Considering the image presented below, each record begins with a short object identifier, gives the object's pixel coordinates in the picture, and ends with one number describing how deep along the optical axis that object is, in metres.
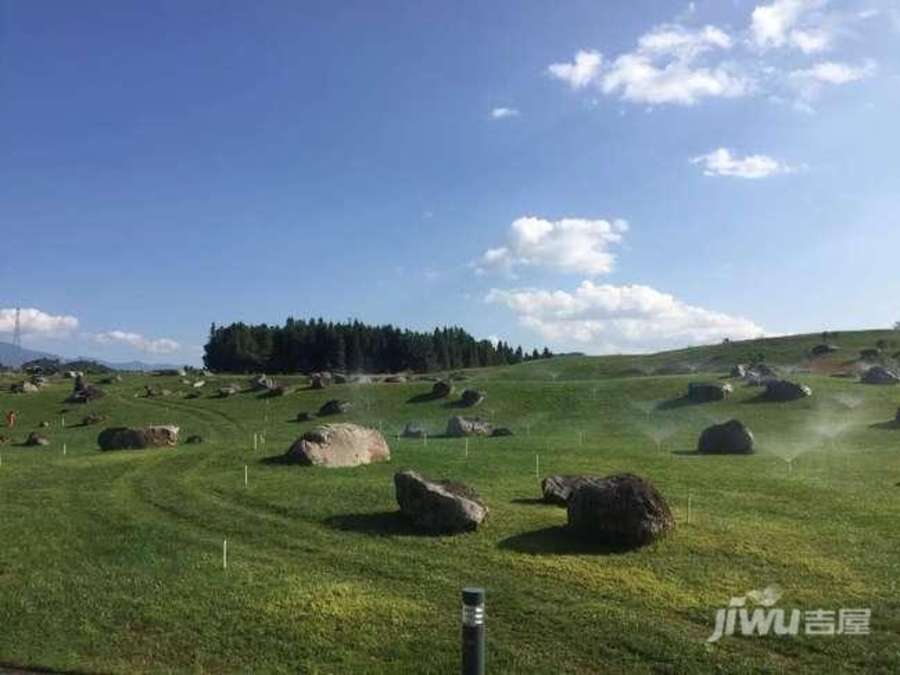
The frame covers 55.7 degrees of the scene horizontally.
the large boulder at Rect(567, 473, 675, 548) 24.52
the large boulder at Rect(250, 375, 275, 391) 120.06
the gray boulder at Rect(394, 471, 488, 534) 26.92
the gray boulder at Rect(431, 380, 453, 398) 102.78
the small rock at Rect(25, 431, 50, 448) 78.24
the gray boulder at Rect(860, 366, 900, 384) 91.12
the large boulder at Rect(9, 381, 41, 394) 129.62
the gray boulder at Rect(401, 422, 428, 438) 74.25
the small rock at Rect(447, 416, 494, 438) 71.69
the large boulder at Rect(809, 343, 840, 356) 137.88
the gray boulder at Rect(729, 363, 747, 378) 104.57
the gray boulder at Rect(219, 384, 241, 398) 119.21
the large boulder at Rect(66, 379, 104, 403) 117.19
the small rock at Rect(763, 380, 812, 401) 82.19
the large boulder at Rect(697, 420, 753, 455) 53.34
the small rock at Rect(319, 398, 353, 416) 93.38
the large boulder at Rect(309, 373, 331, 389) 117.88
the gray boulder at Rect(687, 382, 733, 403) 87.31
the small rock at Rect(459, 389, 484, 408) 95.44
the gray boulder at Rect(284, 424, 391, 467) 43.41
